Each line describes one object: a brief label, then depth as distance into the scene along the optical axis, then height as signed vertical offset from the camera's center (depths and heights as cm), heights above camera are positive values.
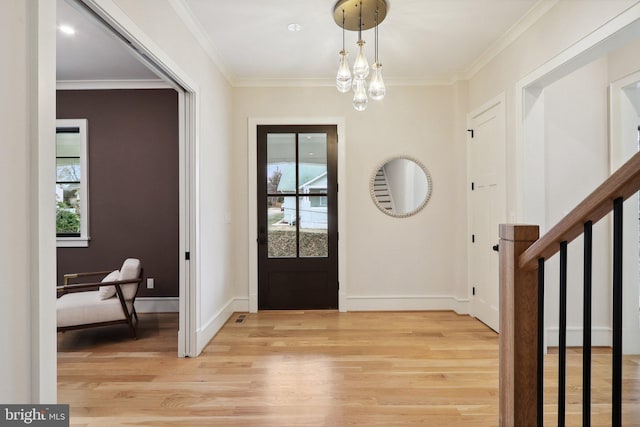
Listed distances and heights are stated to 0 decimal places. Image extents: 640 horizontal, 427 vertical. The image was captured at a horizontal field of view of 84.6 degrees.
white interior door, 332 +10
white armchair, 315 -82
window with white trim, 404 +34
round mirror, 411 +32
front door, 411 -4
